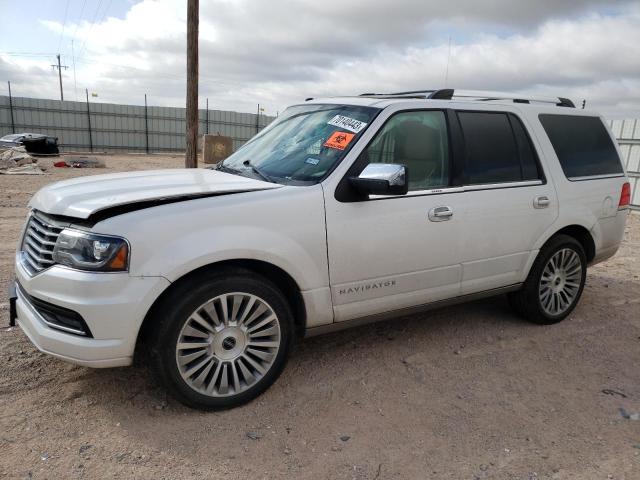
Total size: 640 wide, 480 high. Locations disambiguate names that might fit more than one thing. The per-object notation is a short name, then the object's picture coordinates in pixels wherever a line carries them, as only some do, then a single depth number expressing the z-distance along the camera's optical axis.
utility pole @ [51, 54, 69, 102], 57.03
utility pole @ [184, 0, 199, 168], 9.59
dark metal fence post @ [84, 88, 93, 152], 28.92
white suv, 2.71
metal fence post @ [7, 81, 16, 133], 27.09
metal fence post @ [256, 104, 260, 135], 32.81
